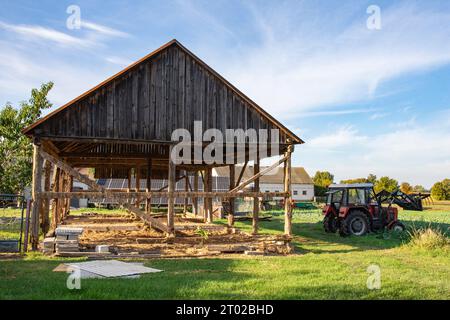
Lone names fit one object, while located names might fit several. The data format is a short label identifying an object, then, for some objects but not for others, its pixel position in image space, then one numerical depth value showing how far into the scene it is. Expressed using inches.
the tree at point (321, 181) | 2800.2
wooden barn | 530.9
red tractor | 771.4
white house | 2664.9
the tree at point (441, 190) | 2313.7
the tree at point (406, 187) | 2677.2
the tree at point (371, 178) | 2932.6
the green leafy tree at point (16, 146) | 1128.8
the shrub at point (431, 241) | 539.8
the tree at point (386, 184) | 2374.6
